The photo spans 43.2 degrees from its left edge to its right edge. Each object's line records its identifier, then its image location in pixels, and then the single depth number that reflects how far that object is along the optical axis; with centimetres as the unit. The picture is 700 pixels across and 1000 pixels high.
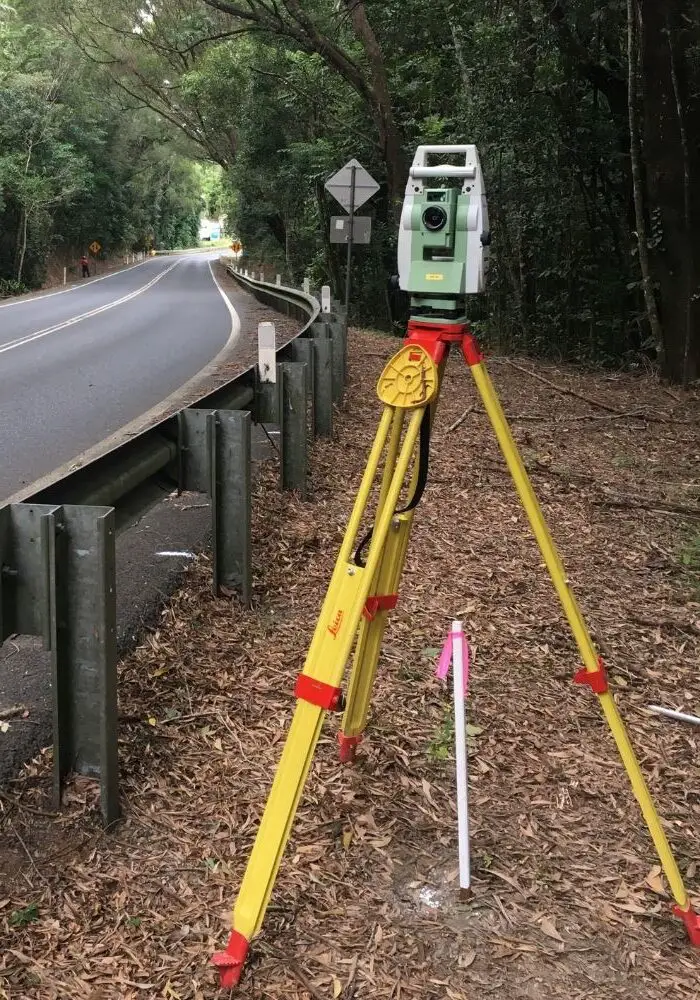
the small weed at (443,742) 329
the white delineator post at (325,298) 1388
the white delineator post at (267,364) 584
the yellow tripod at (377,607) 229
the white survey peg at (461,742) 258
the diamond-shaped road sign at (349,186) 1583
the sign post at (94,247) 5471
